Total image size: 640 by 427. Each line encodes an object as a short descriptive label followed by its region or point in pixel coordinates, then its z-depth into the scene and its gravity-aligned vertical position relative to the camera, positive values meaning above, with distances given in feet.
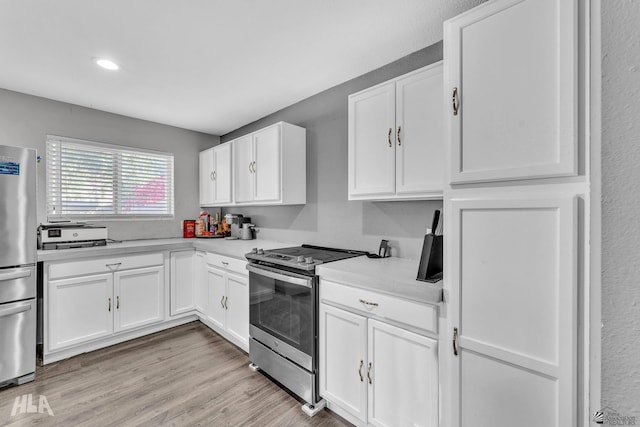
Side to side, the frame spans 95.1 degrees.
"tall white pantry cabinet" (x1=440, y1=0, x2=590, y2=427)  3.34 -0.04
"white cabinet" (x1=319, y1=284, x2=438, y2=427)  4.73 -2.85
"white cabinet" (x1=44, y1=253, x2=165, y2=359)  8.26 -2.65
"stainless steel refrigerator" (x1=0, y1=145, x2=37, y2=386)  7.12 -1.31
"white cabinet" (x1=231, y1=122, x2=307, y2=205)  8.95 +1.52
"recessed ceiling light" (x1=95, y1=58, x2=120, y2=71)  7.19 +3.74
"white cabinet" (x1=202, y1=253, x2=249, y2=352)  8.51 -2.70
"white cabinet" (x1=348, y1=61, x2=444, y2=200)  5.72 +1.61
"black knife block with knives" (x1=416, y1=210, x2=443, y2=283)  4.93 -0.80
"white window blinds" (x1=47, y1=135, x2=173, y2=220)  9.89 +1.19
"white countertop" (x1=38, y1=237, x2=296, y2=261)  8.37 -1.12
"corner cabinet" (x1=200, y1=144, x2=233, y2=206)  11.30 +1.50
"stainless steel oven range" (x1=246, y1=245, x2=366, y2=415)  6.33 -2.48
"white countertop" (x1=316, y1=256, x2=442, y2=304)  4.66 -1.16
